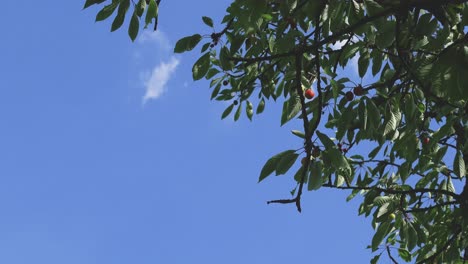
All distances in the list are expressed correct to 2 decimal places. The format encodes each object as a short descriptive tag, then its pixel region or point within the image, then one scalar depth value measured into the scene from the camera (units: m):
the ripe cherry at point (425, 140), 4.75
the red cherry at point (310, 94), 4.37
